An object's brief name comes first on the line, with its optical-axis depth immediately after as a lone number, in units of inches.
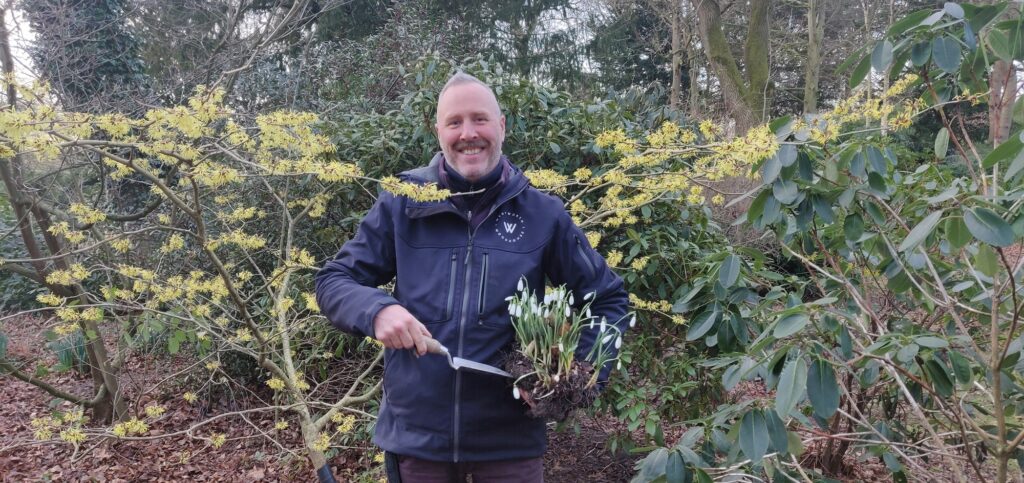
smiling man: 59.9
